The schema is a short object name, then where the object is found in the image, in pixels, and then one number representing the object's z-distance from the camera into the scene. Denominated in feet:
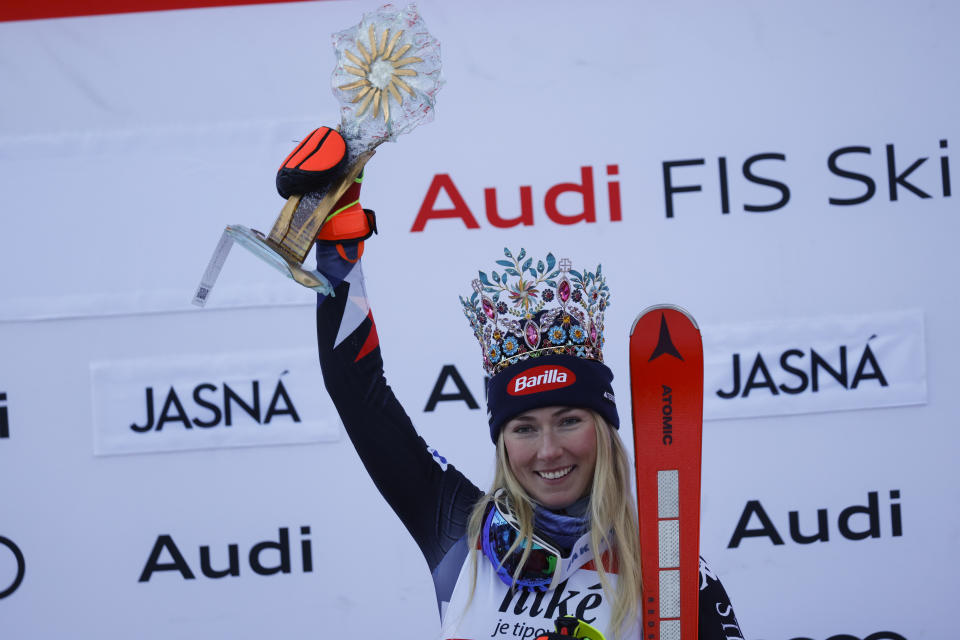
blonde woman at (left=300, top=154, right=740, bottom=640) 32.48
